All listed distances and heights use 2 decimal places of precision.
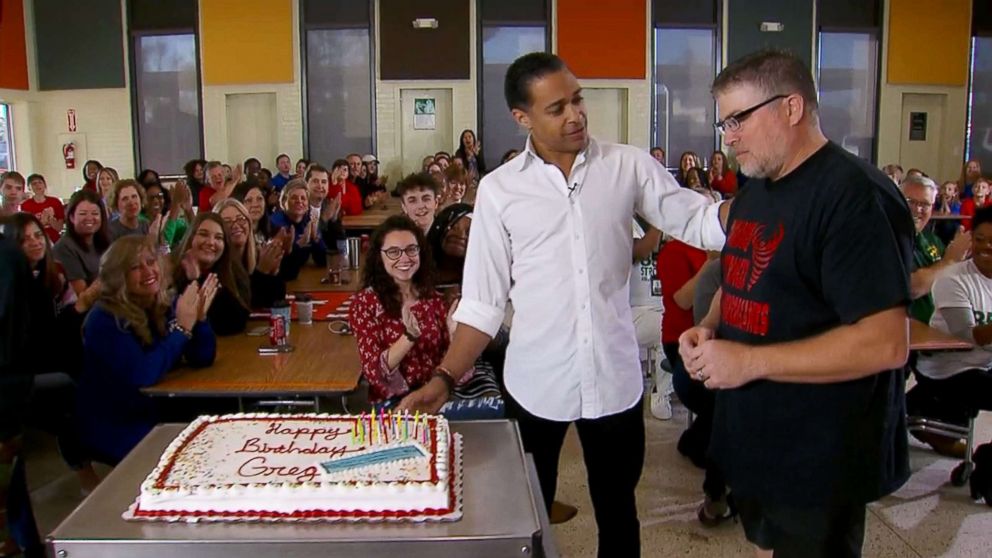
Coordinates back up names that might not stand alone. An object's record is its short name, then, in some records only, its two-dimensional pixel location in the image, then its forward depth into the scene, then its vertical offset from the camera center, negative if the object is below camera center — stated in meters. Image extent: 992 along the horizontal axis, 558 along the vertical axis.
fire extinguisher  13.05 +0.16
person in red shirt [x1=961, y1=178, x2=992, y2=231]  9.44 -0.44
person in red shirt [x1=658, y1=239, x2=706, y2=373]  3.55 -0.51
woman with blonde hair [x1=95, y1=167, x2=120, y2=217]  9.20 -0.17
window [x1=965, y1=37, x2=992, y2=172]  13.23 +0.86
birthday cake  1.31 -0.52
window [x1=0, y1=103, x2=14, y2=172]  12.50 +0.34
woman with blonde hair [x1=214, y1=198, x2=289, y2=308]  4.27 -0.49
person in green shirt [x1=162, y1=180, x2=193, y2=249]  6.18 -0.39
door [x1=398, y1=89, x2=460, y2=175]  12.91 +0.56
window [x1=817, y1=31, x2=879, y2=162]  13.12 +1.13
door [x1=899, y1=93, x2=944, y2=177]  13.38 +0.42
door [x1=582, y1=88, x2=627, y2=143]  13.02 +0.74
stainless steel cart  1.23 -0.56
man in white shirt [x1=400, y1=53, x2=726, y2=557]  2.04 -0.27
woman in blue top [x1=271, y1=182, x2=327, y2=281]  5.78 -0.41
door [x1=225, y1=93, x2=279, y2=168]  13.06 +0.54
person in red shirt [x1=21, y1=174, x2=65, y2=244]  7.80 -0.44
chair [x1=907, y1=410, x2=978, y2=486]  3.59 -1.19
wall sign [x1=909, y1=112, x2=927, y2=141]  13.39 +0.53
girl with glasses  2.97 -0.58
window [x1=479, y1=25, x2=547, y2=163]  12.75 +1.28
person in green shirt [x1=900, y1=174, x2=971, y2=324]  3.06 -0.37
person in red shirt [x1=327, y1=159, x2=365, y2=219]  9.29 -0.33
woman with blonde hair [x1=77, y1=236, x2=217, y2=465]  2.83 -0.62
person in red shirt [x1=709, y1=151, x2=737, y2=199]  11.74 -0.22
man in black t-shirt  1.41 -0.29
